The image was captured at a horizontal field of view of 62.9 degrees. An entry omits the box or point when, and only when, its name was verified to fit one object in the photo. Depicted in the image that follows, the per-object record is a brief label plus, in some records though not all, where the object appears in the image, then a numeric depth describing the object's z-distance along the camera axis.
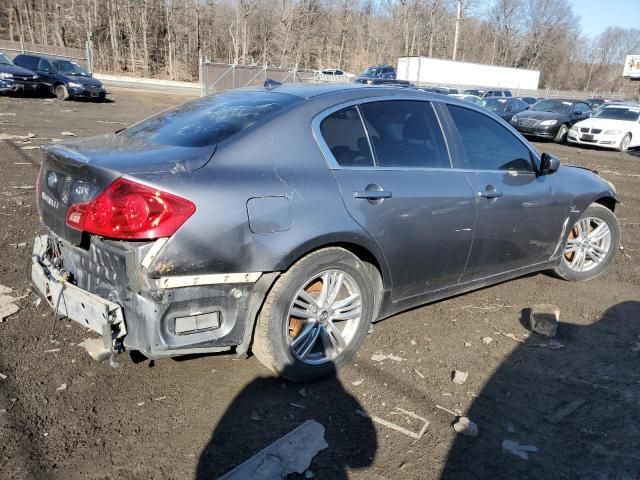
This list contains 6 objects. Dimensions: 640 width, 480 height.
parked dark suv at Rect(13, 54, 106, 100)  21.80
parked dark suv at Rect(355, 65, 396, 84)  43.72
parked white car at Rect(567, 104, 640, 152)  17.92
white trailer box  44.72
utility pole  43.80
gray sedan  2.57
